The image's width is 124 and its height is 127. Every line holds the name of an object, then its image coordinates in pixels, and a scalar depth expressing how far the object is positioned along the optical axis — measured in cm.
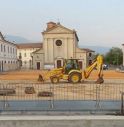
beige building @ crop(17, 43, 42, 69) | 13531
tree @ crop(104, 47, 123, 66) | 13415
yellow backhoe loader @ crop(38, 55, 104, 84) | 3716
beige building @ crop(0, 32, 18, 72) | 7841
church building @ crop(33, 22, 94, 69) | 9200
